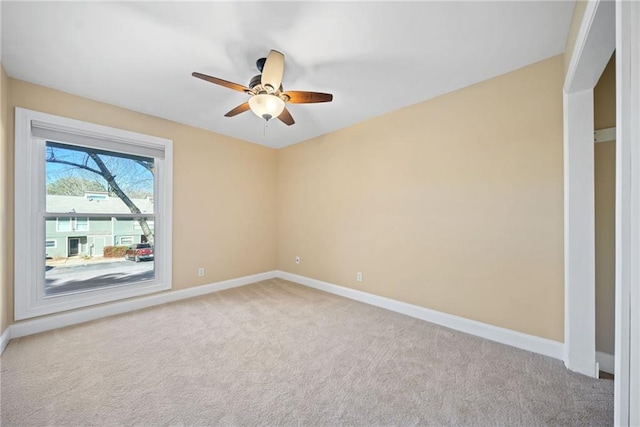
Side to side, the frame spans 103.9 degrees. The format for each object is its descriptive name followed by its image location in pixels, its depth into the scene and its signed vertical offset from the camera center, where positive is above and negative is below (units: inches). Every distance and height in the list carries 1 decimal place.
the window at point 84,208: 98.3 +2.8
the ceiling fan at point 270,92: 76.9 +39.5
